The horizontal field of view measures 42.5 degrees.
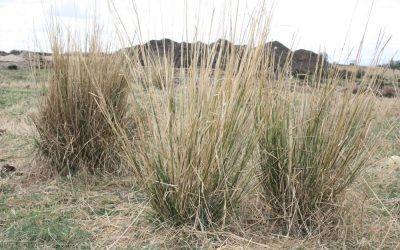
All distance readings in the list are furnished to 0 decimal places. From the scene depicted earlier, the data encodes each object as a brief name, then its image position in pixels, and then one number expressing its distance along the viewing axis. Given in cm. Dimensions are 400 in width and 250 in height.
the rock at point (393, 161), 405
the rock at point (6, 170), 379
